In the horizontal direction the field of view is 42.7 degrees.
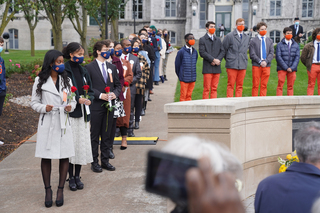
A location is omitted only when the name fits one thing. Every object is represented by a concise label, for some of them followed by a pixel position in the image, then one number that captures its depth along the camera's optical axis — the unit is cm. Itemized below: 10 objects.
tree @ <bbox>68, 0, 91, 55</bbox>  2727
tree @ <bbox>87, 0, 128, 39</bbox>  2827
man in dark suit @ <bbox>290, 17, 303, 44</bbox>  1748
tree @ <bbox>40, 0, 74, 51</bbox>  1996
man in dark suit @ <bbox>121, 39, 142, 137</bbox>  871
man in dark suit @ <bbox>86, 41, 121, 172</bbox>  688
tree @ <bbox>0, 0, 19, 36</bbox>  1571
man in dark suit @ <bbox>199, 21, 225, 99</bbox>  1041
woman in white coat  541
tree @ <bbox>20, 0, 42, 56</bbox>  3206
